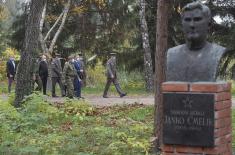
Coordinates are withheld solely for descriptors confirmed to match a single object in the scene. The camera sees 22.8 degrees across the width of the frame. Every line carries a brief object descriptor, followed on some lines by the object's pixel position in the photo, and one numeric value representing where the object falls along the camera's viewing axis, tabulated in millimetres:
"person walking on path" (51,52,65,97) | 24594
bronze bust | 7977
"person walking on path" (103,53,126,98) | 23141
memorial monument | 7867
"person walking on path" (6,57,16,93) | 27297
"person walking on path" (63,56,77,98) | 22609
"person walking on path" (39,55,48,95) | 24969
